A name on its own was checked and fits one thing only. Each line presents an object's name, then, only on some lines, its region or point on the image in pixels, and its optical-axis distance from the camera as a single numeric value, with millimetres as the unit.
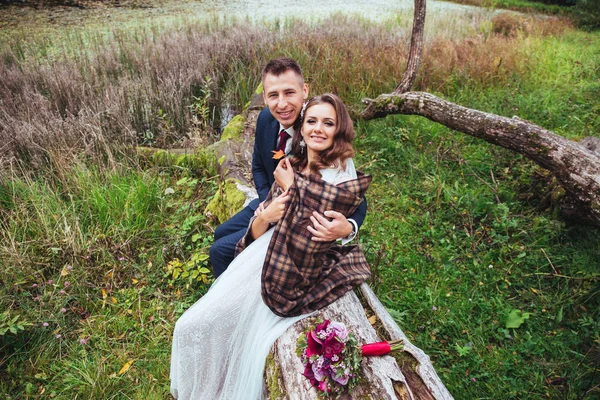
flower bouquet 1470
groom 1778
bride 1785
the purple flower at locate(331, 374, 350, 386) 1467
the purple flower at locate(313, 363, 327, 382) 1475
